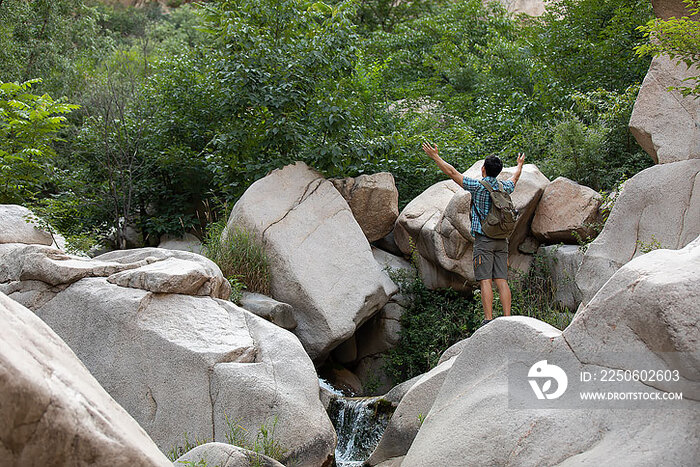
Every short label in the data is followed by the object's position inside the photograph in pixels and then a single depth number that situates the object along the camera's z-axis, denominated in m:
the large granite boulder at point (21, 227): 8.64
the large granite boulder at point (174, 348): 6.45
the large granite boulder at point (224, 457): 4.97
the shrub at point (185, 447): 6.21
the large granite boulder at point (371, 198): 10.46
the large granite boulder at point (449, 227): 9.30
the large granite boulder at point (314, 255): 8.79
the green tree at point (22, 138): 9.91
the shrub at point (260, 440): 6.06
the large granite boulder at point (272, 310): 8.27
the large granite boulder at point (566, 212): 9.30
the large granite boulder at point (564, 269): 9.09
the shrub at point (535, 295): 8.87
